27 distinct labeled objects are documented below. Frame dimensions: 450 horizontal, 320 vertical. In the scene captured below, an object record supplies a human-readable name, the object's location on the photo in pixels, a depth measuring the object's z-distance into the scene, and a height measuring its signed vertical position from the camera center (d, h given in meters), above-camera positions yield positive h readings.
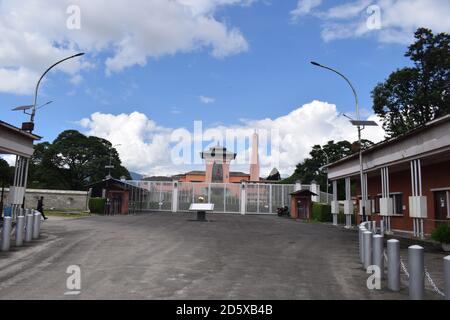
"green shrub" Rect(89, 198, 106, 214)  37.22 +0.34
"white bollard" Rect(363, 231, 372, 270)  9.73 -0.86
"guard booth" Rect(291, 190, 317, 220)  40.97 +0.86
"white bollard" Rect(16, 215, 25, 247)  12.82 -0.70
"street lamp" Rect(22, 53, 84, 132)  19.59 +4.63
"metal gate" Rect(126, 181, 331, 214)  49.28 +1.87
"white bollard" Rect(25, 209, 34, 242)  13.72 -0.72
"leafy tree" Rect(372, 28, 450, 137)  40.53 +13.02
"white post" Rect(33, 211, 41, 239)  14.70 -0.61
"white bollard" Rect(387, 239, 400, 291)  7.70 -0.96
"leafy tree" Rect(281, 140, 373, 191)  64.62 +8.87
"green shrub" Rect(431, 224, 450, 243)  13.94 -0.64
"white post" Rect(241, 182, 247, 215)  49.28 +2.10
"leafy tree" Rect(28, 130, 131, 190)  57.47 +6.72
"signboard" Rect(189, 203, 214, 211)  29.36 +0.27
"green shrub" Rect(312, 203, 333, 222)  36.03 -0.01
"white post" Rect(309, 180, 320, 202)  47.66 +2.89
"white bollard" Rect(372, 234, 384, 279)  8.86 -0.83
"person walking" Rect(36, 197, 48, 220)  24.34 +0.08
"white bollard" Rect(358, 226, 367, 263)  10.70 -0.75
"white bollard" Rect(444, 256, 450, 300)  5.86 -0.88
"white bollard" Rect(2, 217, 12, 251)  11.73 -0.77
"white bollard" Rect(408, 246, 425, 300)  6.78 -0.96
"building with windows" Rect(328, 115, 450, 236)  16.45 +2.24
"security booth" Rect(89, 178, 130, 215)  39.44 +1.46
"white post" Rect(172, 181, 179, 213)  49.84 +1.31
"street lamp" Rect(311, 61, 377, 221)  22.14 +4.92
